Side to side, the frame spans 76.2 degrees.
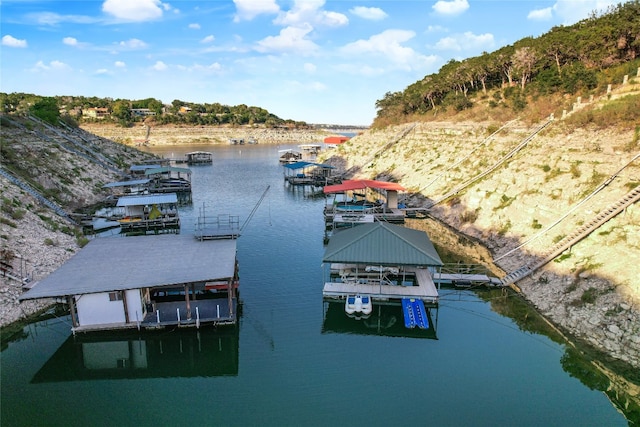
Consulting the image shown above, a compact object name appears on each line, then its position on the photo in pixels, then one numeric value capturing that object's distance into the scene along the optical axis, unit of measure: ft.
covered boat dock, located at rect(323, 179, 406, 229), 145.38
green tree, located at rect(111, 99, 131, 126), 542.65
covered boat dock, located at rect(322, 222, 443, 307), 82.84
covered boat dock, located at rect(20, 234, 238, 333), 69.46
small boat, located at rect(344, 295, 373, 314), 80.02
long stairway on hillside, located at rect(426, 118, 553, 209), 144.05
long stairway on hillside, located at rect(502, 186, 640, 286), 84.38
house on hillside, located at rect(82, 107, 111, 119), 573.24
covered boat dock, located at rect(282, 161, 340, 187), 233.94
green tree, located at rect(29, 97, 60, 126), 240.73
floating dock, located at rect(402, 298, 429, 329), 75.25
